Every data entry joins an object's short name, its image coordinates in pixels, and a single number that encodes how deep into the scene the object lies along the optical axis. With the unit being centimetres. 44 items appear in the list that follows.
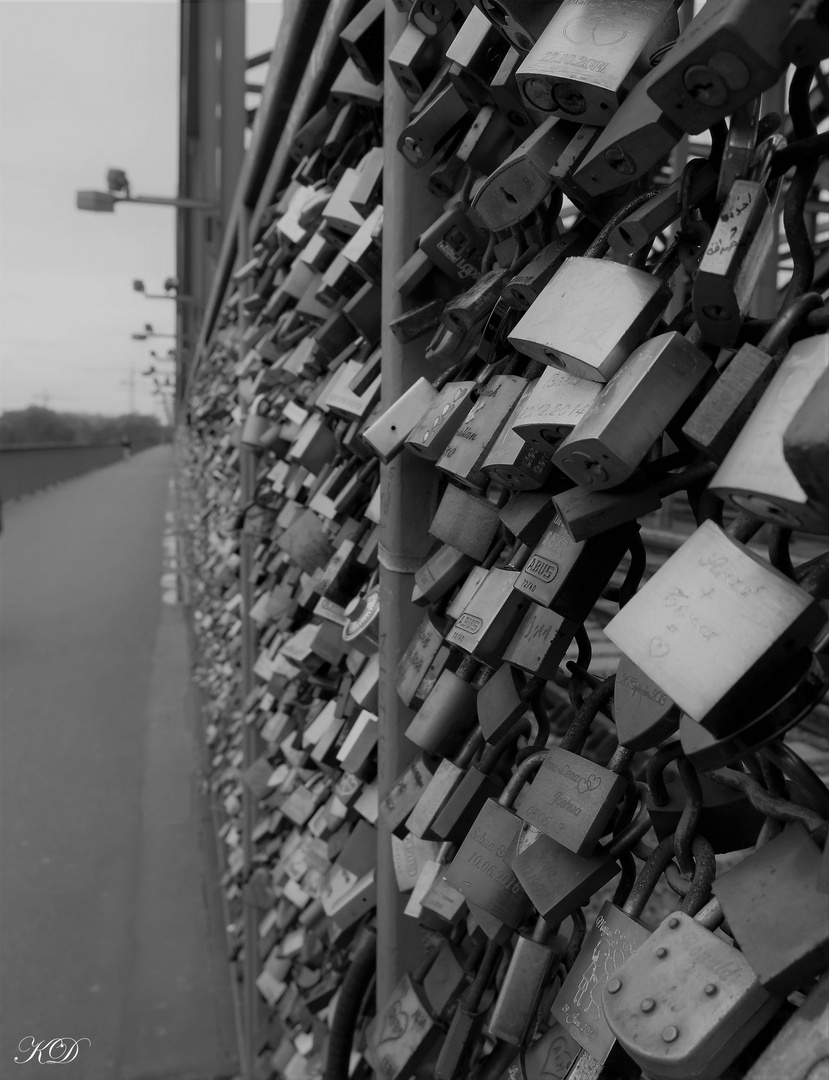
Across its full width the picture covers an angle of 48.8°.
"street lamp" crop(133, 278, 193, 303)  1232
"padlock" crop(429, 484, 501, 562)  67
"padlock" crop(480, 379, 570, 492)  54
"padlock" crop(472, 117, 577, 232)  52
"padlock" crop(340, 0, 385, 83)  92
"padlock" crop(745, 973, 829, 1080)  33
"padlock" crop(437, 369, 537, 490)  61
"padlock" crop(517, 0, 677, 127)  44
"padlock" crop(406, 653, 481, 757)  72
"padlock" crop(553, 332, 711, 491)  42
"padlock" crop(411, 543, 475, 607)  73
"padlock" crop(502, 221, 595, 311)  55
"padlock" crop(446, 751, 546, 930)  60
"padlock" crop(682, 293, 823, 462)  38
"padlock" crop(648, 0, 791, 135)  35
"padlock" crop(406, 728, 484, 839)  71
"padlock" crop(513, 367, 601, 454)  47
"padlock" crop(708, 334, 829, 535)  33
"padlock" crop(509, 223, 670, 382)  45
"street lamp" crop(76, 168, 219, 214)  669
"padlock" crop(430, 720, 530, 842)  69
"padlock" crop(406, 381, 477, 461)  68
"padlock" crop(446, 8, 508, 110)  61
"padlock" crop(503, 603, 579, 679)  55
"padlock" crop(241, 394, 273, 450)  178
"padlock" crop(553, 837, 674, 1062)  48
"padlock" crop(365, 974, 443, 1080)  80
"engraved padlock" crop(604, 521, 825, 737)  34
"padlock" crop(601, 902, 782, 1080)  39
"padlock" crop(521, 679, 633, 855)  51
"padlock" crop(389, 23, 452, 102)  72
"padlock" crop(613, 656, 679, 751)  42
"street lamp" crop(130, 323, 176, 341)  2114
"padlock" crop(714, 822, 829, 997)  36
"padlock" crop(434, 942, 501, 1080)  70
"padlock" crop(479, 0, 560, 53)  49
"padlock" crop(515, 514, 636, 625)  52
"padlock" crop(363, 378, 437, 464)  77
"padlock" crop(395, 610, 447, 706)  78
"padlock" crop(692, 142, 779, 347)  38
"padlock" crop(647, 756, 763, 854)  47
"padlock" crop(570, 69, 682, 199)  42
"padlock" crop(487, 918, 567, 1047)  58
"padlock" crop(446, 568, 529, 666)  59
